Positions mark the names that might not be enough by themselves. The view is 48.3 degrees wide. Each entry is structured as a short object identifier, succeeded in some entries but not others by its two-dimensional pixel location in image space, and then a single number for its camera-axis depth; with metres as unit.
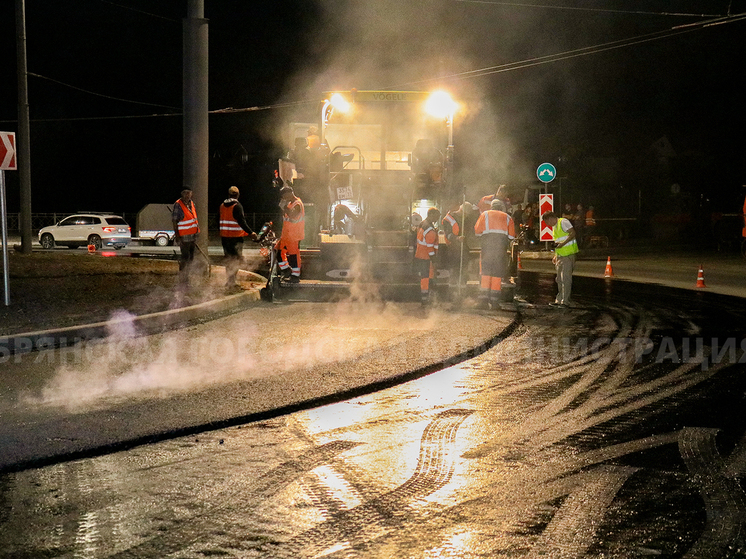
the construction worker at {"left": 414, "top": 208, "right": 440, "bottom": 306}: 13.03
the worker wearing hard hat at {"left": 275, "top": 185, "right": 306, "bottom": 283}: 13.11
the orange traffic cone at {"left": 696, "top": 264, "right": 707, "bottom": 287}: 18.67
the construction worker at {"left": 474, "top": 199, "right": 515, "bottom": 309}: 12.77
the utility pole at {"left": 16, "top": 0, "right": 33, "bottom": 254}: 21.69
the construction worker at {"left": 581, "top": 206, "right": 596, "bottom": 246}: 32.12
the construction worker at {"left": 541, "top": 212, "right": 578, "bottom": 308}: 13.82
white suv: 34.16
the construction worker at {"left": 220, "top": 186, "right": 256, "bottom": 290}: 13.97
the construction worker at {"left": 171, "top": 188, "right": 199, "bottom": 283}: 13.91
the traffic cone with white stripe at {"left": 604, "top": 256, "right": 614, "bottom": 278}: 21.35
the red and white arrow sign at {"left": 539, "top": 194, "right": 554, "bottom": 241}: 15.98
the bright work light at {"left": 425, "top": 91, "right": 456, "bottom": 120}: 14.62
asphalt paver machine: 13.98
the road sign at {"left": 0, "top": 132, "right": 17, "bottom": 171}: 11.78
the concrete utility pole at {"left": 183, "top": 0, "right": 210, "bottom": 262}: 14.29
